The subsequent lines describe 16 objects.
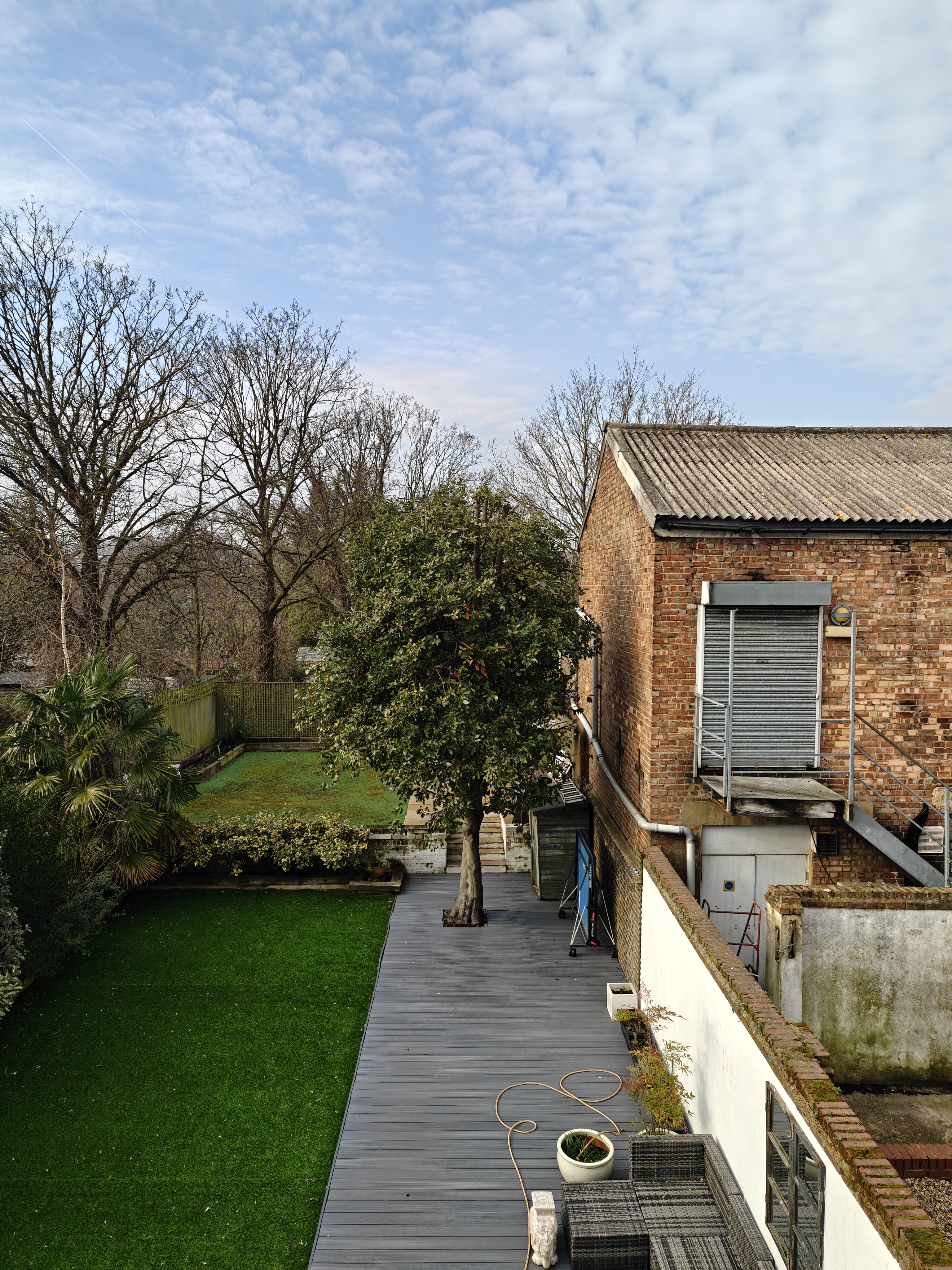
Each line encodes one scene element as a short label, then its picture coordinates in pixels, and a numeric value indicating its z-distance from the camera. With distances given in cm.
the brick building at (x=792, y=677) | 874
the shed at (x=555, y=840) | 1227
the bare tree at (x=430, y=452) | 3606
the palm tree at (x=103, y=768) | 1088
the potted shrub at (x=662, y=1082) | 637
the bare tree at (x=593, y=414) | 3045
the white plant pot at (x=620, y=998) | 899
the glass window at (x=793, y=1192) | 433
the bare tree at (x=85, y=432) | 1730
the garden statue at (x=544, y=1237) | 561
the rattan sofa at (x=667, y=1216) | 523
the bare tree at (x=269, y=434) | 2639
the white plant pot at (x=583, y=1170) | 627
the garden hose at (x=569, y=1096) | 714
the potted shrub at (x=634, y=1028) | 856
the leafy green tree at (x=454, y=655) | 966
